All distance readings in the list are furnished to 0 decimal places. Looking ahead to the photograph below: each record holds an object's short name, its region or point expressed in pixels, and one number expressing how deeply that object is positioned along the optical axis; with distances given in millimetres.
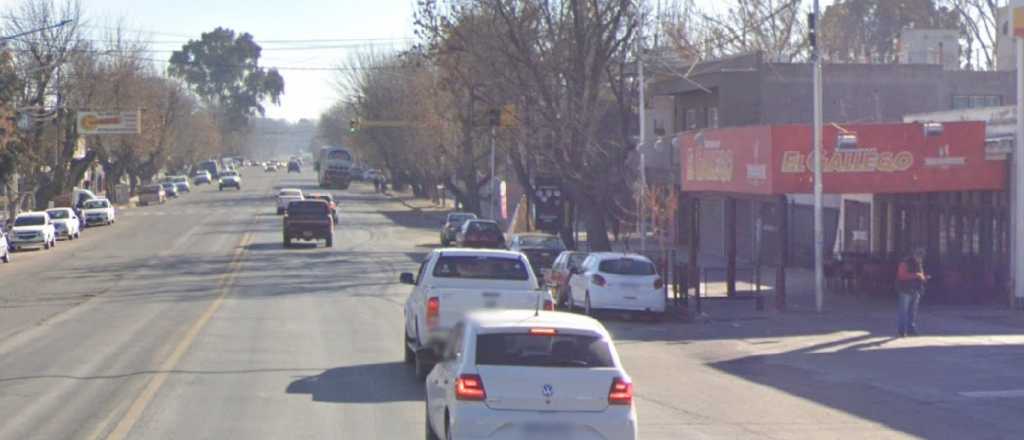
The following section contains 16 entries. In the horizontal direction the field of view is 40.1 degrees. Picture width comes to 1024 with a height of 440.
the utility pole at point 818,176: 30047
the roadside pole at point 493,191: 72056
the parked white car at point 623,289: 29500
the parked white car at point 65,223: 67000
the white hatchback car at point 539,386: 11008
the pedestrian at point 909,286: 25422
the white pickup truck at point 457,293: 18359
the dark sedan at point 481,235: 48875
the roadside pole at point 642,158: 41312
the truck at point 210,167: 184100
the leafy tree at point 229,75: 170125
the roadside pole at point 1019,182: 29375
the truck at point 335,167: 132375
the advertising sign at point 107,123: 76062
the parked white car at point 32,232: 59000
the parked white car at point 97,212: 78875
